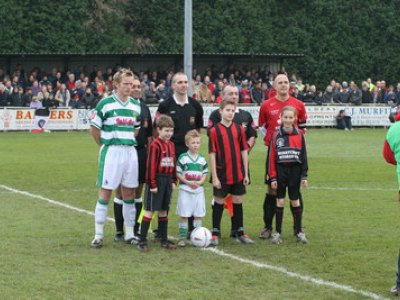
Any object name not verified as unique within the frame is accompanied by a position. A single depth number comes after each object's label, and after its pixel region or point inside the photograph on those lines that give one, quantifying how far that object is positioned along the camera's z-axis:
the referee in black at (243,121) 11.73
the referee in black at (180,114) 11.52
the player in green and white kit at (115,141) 10.93
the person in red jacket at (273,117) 11.83
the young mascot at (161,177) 10.88
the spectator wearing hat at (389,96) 40.97
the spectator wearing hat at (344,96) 39.92
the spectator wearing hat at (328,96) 39.84
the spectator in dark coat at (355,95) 39.69
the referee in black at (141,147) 11.40
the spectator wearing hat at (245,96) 38.25
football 10.90
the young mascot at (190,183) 11.26
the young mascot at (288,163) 11.34
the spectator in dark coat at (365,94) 40.84
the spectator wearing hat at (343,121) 38.53
